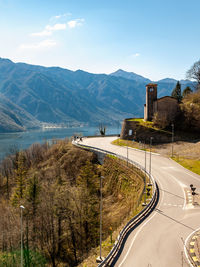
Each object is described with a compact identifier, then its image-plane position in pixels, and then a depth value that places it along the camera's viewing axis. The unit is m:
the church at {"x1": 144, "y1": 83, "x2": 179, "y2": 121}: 72.96
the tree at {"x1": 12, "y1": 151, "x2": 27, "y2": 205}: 53.57
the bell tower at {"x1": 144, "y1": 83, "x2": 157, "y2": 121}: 75.38
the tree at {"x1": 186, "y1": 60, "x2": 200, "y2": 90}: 91.20
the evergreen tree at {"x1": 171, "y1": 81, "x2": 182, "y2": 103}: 103.50
